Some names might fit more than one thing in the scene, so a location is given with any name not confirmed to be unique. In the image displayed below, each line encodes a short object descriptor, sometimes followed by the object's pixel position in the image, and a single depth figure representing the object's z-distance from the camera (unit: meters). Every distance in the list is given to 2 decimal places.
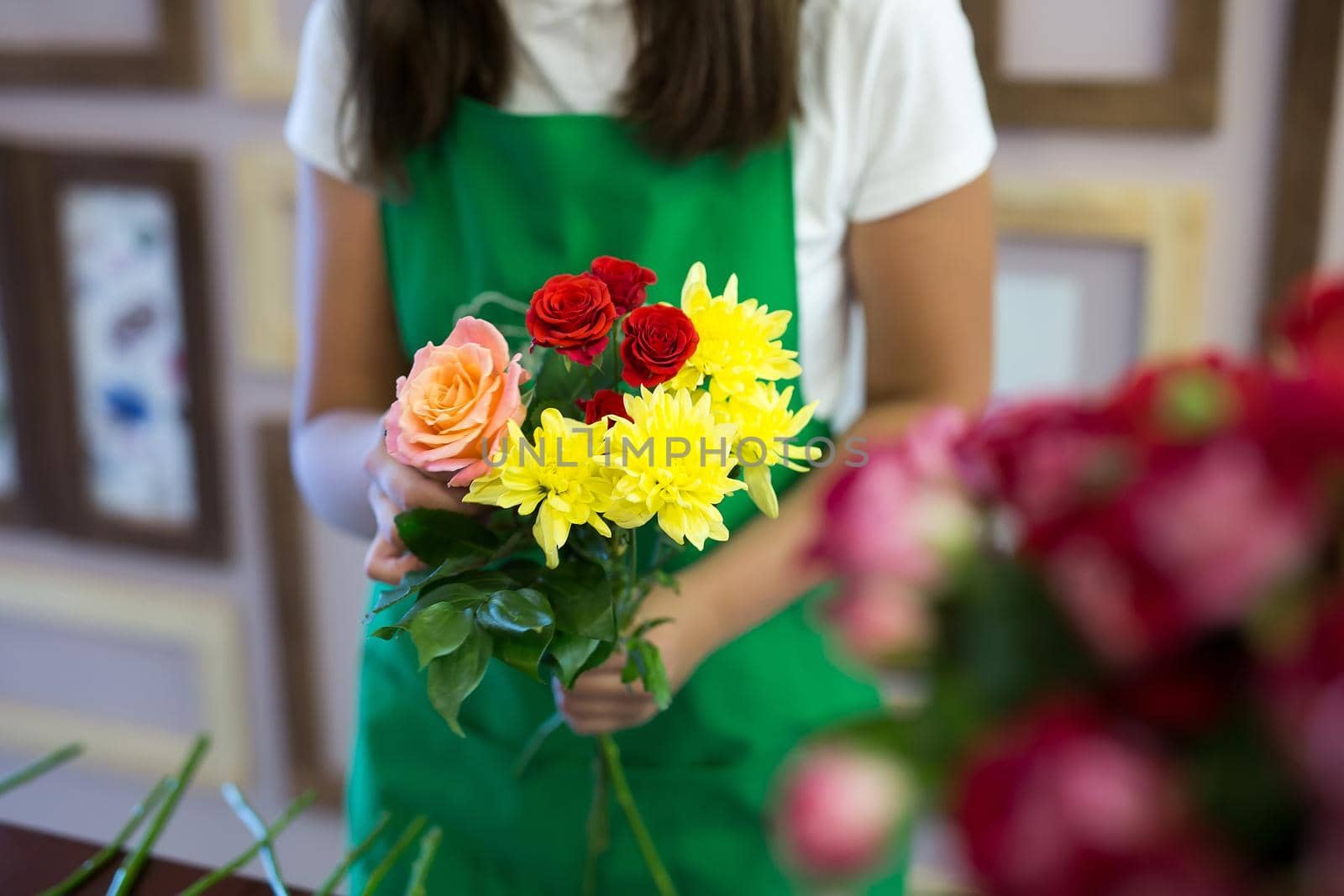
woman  0.83
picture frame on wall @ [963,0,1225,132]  1.08
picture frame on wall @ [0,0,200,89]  1.48
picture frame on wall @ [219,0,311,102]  1.44
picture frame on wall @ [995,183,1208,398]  1.16
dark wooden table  0.72
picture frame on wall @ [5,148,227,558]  1.58
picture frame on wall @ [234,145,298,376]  1.49
